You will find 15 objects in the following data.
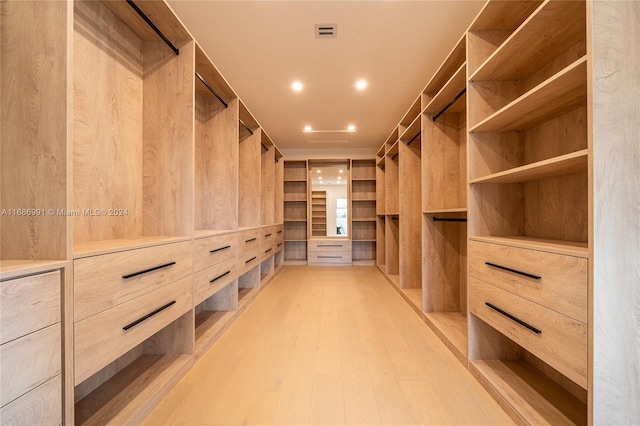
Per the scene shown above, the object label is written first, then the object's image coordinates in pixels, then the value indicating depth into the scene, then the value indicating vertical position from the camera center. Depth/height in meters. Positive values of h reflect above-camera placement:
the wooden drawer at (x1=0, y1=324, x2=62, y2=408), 0.75 -0.43
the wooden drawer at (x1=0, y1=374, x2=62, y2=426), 0.76 -0.57
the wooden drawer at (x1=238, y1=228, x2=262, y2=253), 2.86 -0.29
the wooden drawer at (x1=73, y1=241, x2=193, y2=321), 1.01 -0.27
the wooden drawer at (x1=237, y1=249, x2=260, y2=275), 2.82 -0.52
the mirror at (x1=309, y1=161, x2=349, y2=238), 5.70 +0.14
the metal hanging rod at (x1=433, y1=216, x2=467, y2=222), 2.39 -0.06
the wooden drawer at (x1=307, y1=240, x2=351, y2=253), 5.50 -0.65
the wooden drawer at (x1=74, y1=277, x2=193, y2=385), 1.01 -0.50
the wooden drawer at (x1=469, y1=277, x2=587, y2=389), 1.02 -0.51
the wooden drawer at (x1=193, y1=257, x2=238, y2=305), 1.90 -0.51
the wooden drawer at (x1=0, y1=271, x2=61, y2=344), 0.75 -0.26
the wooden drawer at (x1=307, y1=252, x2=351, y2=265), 5.52 -0.89
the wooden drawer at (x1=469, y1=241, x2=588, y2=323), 1.03 -0.28
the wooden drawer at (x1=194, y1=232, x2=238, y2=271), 1.94 -0.29
